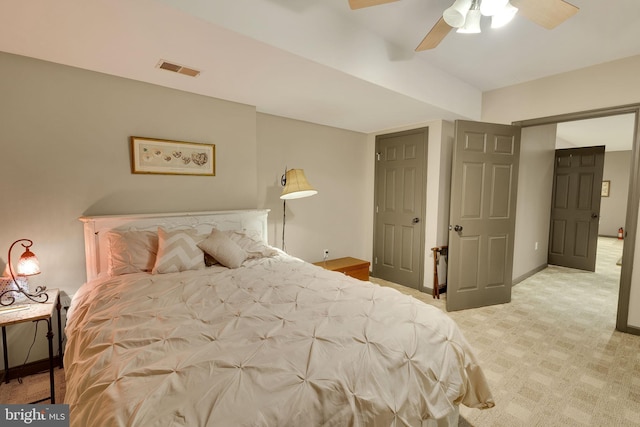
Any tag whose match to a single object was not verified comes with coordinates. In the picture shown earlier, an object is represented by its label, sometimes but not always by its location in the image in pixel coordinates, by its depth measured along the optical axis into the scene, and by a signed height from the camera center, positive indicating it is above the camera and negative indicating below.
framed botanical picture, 2.52 +0.31
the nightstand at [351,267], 3.59 -0.93
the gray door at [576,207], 4.84 -0.20
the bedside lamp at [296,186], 3.00 +0.06
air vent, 2.16 +0.94
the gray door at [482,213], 3.26 -0.22
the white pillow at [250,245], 2.63 -0.50
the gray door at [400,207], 3.89 -0.19
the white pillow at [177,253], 2.16 -0.48
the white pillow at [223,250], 2.36 -0.49
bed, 0.90 -0.63
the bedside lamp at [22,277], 1.83 -0.59
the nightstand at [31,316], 1.65 -0.75
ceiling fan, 1.60 +1.06
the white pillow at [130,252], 2.17 -0.48
